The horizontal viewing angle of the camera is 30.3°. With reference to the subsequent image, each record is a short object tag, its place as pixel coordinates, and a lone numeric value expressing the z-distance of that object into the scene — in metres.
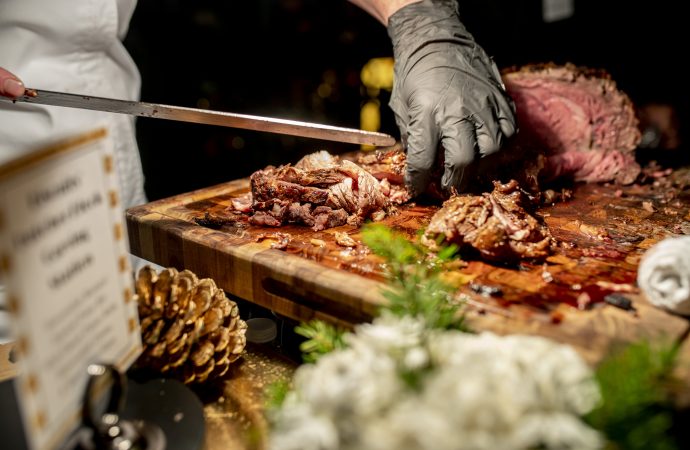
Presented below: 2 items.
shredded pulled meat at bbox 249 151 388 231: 1.19
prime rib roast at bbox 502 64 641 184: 1.36
